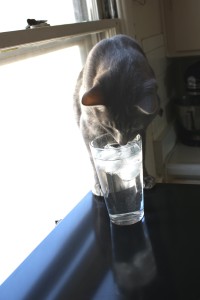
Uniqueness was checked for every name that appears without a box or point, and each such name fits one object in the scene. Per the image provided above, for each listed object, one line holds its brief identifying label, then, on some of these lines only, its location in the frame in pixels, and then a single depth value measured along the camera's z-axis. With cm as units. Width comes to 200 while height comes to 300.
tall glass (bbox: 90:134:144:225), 84
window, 89
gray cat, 86
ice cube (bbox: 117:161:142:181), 84
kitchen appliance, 170
